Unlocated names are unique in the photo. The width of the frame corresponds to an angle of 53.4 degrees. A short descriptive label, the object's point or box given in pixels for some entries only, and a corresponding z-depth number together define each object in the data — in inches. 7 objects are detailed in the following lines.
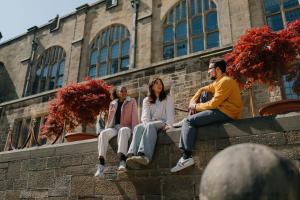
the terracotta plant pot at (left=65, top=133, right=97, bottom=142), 308.5
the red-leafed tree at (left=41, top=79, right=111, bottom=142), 377.7
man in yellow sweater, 182.9
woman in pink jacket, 207.2
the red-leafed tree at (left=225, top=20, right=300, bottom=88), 290.8
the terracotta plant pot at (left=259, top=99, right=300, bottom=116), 206.4
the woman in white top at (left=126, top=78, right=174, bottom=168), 192.1
